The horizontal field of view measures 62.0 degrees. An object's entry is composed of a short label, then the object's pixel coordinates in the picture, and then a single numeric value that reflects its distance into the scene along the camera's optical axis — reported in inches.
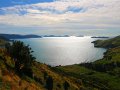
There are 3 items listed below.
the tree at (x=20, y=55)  947.6
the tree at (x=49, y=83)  1039.5
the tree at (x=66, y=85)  1196.1
